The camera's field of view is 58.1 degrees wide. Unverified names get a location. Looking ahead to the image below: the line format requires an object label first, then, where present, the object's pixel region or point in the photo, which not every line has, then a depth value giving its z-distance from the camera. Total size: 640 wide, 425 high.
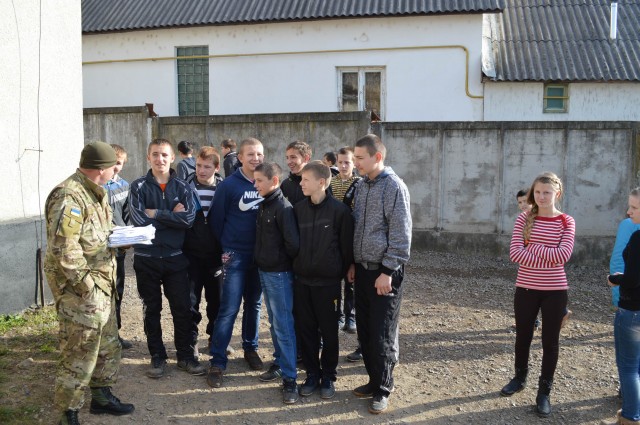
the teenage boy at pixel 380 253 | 4.42
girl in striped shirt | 4.55
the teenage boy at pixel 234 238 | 4.95
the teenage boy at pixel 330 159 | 7.52
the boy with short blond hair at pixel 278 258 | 4.66
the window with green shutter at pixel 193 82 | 15.87
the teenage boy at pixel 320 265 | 4.57
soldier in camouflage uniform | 3.86
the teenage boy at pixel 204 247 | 5.18
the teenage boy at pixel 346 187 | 6.19
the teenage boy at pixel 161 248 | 4.79
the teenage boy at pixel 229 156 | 8.45
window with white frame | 14.60
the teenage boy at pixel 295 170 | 5.54
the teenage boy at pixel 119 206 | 5.55
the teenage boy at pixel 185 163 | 7.45
